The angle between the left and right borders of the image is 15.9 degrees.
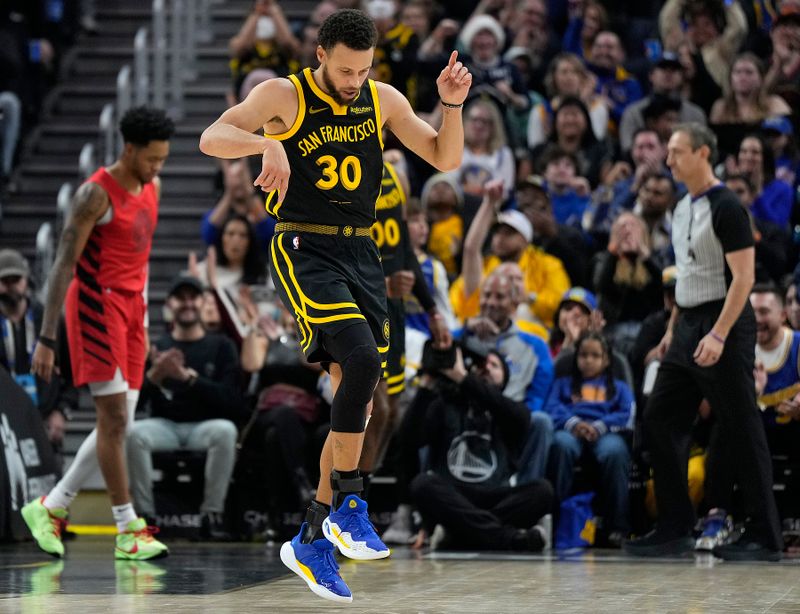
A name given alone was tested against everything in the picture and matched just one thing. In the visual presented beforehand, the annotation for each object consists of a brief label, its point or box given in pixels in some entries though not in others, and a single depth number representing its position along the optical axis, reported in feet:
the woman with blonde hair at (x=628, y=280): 67.54
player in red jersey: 52.51
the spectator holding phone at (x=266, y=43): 89.62
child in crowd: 60.15
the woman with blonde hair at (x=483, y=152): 80.41
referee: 52.15
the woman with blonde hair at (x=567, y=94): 83.85
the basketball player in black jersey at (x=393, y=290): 52.46
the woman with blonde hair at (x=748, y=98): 78.53
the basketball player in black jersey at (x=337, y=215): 38.18
